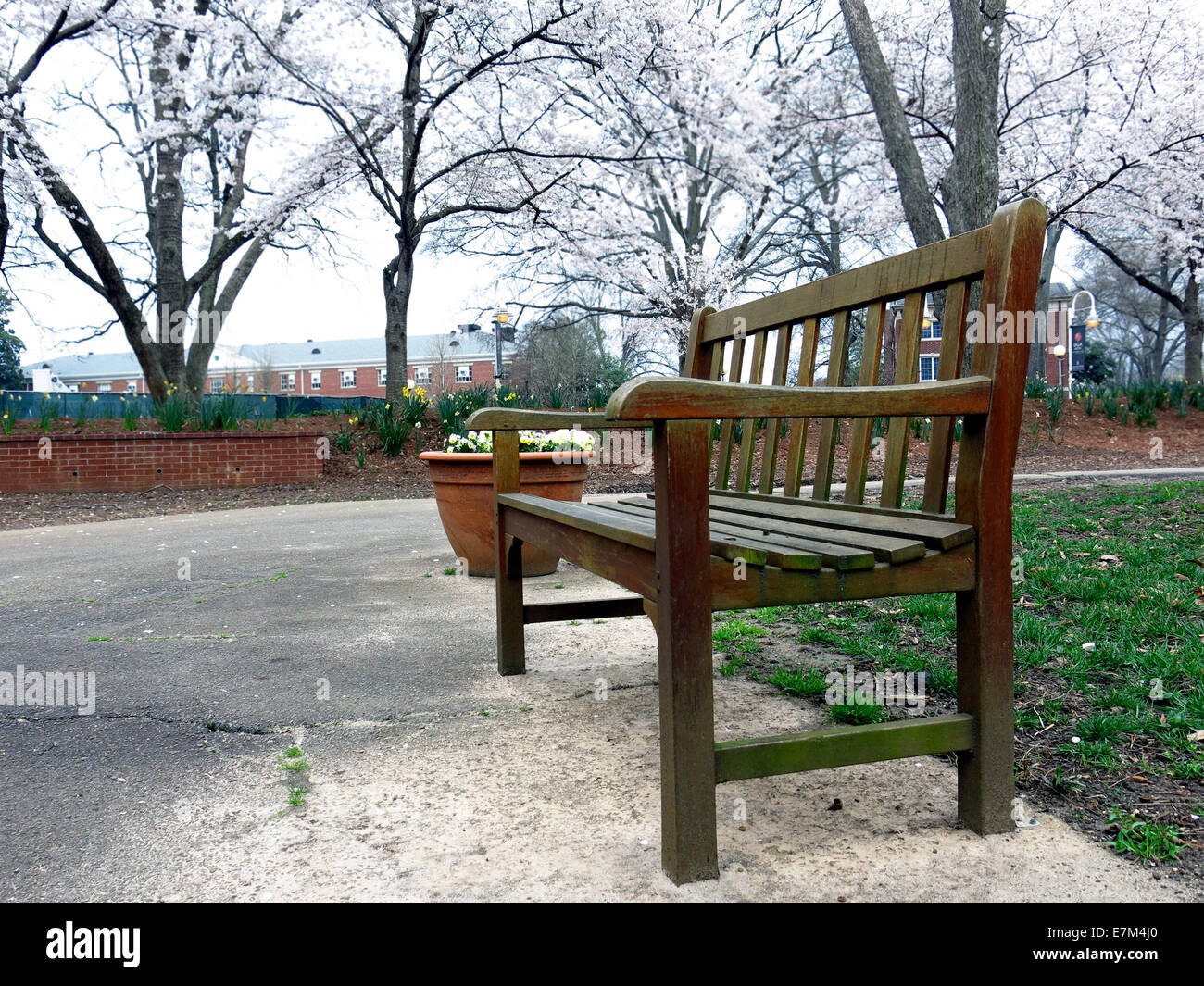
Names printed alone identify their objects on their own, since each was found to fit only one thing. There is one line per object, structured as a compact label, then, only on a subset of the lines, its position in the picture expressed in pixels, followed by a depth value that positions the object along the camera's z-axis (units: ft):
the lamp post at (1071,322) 75.72
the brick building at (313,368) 184.44
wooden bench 5.16
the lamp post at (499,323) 58.16
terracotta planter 14.47
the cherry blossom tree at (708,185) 44.60
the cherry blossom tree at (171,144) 38.91
